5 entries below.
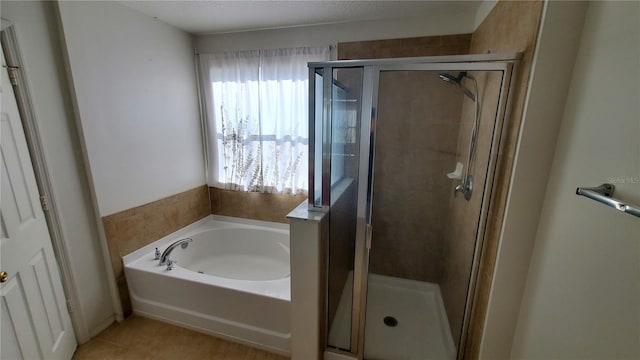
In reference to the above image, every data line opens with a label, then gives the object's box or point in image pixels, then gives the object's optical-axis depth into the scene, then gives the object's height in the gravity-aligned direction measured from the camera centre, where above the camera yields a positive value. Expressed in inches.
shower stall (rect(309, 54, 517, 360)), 51.9 -17.1
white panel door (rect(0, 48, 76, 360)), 49.3 -28.8
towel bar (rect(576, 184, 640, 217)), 24.6 -7.7
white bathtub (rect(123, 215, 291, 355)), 67.9 -50.7
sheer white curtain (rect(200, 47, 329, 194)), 92.0 +3.0
